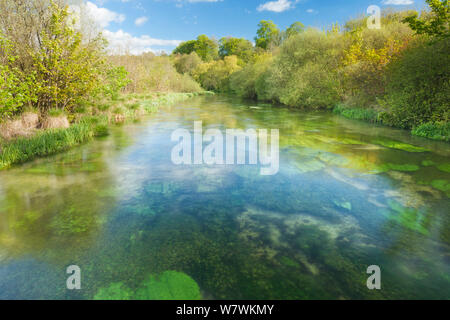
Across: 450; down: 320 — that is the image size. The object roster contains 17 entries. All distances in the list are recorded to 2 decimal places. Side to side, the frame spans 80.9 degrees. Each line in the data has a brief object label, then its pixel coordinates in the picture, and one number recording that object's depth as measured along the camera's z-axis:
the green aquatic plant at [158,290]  3.04
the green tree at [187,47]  100.81
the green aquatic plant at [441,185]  6.21
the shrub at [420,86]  11.52
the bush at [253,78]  37.84
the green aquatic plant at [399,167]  7.70
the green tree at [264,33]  82.89
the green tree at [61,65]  10.36
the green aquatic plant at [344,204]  5.33
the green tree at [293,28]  70.24
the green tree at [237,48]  81.93
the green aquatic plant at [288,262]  3.55
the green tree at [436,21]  10.80
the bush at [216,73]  68.43
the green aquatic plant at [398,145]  9.95
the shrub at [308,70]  23.84
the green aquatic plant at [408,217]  4.54
